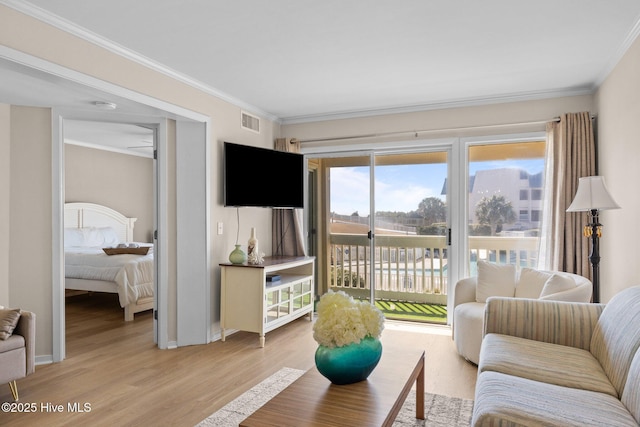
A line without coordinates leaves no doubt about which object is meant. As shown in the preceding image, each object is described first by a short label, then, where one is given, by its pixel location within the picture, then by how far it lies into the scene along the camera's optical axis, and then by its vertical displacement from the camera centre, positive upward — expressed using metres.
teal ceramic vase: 1.88 -0.70
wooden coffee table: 1.62 -0.83
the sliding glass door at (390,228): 4.66 -0.21
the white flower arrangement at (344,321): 1.89 -0.53
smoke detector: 3.37 +0.88
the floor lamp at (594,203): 3.05 +0.06
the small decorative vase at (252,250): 4.10 -0.40
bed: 4.92 -0.70
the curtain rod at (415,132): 4.11 +0.88
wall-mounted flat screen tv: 4.14 +0.36
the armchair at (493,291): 3.01 -0.67
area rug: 2.37 -1.23
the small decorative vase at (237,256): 4.03 -0.45
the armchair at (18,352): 2.55 -0.91
